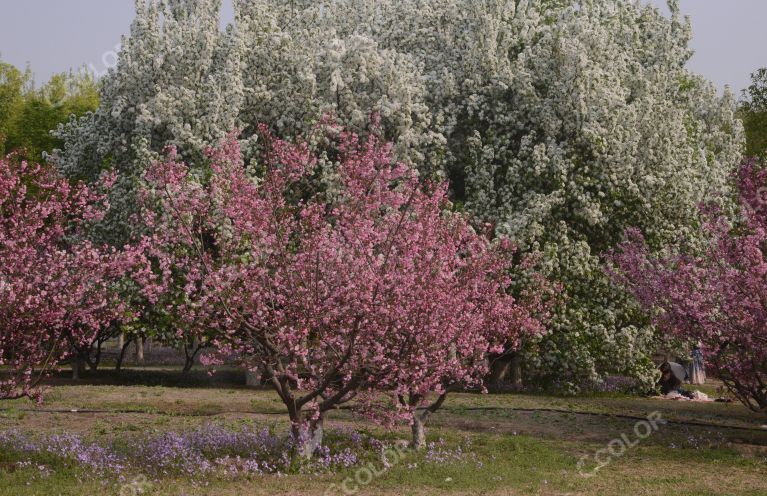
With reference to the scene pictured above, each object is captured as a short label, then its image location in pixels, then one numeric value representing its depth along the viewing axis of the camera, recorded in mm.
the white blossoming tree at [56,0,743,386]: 31016
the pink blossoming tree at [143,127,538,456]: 14703
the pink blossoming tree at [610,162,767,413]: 18828
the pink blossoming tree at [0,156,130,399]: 14906
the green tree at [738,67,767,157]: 45875
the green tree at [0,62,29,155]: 59384
